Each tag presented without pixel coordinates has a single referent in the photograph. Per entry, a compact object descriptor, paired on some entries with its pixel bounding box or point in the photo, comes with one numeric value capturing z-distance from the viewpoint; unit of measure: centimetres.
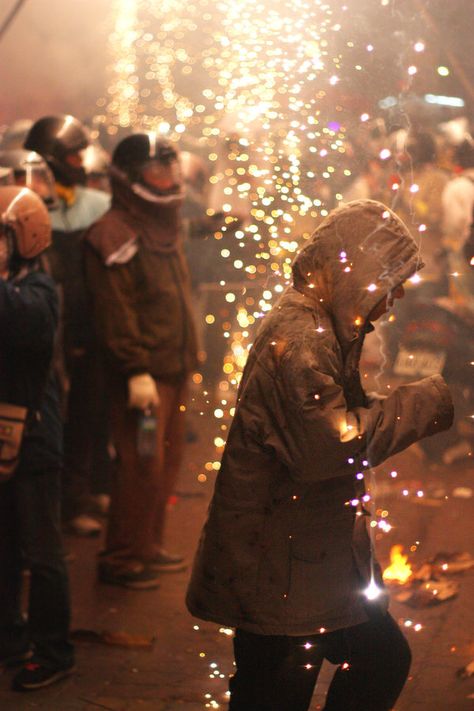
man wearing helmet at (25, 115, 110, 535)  1226
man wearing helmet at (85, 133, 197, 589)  1050
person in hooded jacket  606
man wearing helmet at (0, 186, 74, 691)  852
